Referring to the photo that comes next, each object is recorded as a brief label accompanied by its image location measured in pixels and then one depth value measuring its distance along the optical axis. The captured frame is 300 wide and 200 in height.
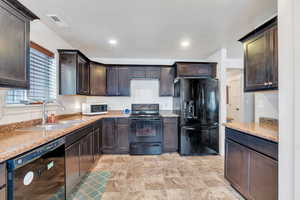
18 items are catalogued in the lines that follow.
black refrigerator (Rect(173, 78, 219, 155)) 3.40
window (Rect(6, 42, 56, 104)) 1.93
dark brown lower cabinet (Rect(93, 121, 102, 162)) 2.88
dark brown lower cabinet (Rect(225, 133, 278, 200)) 1.43
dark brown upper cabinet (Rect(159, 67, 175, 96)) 4.07
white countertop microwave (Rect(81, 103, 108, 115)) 3.48
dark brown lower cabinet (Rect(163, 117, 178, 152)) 3.62
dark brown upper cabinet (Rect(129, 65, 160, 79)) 4.02
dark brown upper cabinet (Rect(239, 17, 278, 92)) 1.68
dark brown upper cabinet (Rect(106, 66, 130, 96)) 4.01
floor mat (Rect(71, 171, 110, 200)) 2.00
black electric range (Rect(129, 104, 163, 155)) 3.52
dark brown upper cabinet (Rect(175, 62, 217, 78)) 3.73
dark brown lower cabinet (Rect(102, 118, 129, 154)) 3.52
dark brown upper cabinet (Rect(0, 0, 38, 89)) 1.30
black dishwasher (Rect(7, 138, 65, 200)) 1.09
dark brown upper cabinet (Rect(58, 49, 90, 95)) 2.82
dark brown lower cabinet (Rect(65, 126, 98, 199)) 1.84
